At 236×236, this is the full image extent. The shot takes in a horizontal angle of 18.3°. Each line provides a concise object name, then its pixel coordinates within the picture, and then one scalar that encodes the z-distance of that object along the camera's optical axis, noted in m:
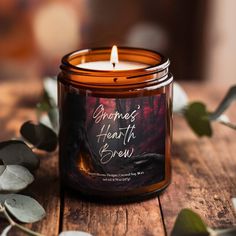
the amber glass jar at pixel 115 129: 0.45
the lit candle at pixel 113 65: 0.49
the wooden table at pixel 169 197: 0.45
